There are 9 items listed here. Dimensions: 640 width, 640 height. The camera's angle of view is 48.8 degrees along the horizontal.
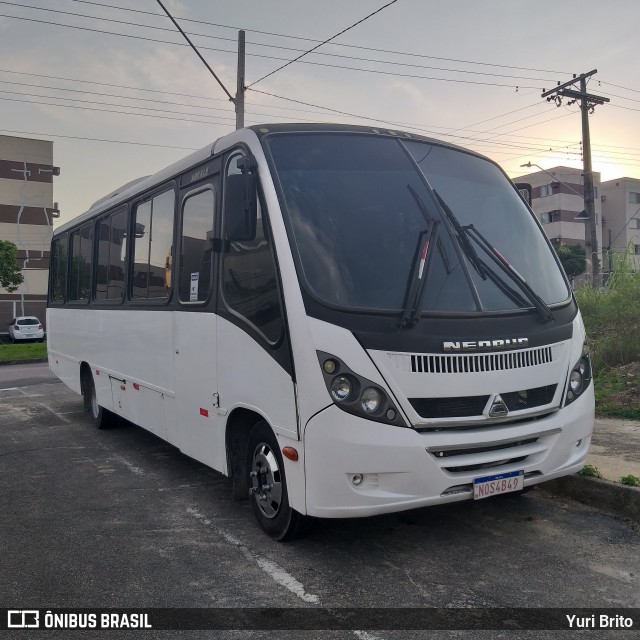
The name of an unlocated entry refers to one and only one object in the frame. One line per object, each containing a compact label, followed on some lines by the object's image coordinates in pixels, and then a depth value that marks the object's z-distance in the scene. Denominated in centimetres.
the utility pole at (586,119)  2497
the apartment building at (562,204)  6531
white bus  430
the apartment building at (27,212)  5378
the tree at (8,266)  4212
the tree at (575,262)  5811
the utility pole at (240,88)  1583
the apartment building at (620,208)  6694
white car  3825
